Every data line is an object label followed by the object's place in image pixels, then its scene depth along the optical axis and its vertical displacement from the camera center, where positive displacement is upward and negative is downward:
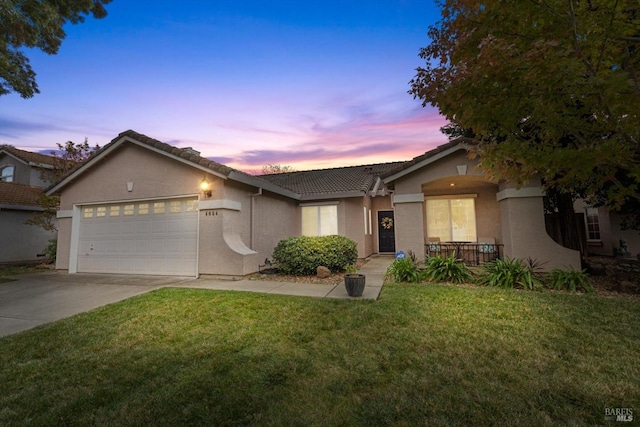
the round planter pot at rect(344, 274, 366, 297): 6.16 -1.15
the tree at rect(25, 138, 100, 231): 13.39 +3.78
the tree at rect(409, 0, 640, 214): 3.58 +2.24
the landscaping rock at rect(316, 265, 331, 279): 8.50 -1.17
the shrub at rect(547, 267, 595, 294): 6.52 -1.24
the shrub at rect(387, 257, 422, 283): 7.73 -1.12
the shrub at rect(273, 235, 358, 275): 8.89 -0.65
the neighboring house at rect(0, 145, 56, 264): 13.64 +1.95
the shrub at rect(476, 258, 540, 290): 6.83 -1.16
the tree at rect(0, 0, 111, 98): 8.37 +6.81
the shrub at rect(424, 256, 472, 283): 7.62 -1.11
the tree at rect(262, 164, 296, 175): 43.19 +10.67
